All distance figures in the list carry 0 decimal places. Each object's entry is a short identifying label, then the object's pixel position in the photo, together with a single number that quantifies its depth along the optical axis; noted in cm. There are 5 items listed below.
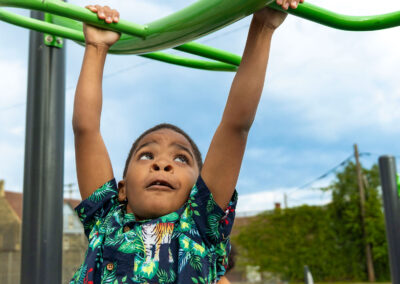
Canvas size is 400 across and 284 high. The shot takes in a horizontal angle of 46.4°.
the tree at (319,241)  1275
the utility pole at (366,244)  1310
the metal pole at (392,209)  270
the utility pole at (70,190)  2040
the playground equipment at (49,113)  116
